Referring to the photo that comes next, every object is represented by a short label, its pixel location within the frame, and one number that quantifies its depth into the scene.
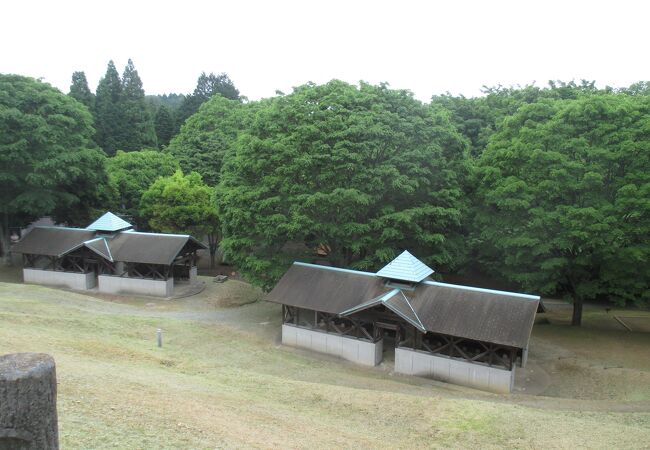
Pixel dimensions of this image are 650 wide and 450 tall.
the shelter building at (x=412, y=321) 18.59
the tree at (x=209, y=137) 44.44
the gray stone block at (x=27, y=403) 4.85
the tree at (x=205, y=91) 68.88
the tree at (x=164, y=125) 66.62
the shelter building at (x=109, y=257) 30.12
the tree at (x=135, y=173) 40.69
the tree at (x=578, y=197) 21.75
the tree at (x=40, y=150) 31.08
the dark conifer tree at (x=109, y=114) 57.12
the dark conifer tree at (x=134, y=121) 57.48
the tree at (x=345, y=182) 23.70
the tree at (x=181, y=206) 35.53
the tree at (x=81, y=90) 61.97
